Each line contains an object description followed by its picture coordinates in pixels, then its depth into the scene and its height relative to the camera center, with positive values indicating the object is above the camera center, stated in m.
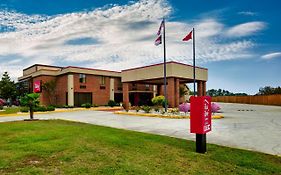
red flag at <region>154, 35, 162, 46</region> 24.66 +5.51
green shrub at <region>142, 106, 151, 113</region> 24.38 -1.29
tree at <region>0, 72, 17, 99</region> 57.25 +2.09
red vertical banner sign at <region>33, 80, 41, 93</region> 45.00 +1.95
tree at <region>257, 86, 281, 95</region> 58.74 +1.22
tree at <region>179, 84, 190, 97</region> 49.63 +1.11
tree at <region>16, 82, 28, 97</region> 56.18 +1.97
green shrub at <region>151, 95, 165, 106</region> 30.33 -0.51
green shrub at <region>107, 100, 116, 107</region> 44.29 -1.21
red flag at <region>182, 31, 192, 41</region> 23.75 +5.56
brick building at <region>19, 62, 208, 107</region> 37.75 +2.17
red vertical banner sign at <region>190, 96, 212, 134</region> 7.68 -0.58
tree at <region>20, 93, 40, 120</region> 18.88 -0.23
